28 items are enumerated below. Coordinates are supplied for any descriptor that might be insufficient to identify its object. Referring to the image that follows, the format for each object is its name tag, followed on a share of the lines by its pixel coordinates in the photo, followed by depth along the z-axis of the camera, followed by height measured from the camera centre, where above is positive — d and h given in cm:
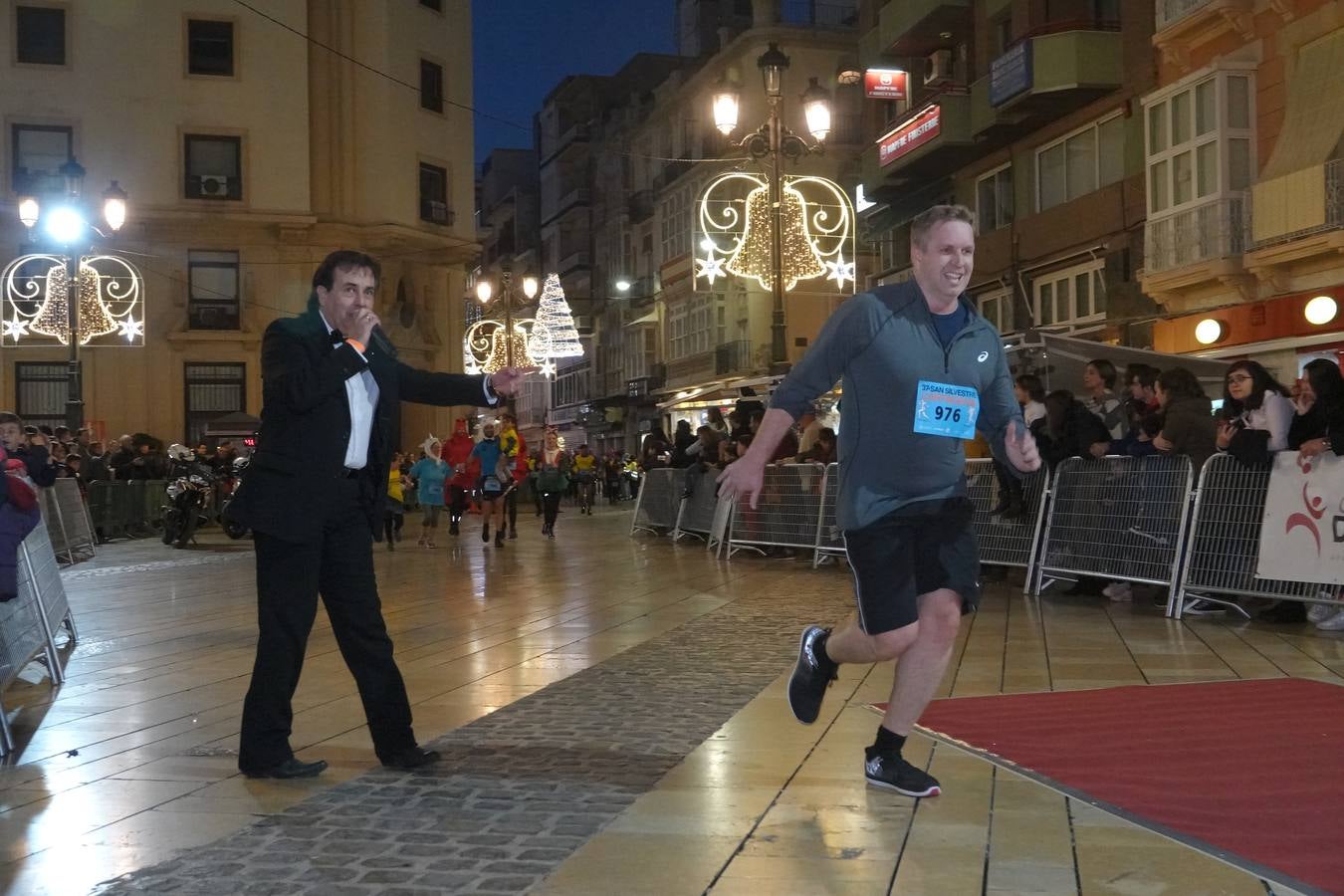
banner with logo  939 -56
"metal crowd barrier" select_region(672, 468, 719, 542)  2000 -85
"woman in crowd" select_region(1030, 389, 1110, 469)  1195 +8
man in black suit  523 -18
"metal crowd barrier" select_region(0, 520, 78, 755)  662 -80
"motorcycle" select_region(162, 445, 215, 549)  2209 -74
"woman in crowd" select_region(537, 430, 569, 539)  2373 -56
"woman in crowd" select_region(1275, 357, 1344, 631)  946 +11
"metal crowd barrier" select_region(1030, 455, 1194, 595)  1073 -62
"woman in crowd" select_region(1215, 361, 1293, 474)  1005 +14
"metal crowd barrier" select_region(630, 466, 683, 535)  2205 -85
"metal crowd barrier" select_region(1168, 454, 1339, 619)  1005 -68
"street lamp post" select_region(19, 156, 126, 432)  2273 +360
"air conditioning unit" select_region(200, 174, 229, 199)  4169 +747
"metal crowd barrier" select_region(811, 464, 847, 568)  1558 -87
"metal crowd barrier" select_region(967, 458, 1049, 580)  1244 -70
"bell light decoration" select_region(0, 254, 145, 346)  2759 +292
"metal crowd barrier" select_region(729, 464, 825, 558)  1634 -78
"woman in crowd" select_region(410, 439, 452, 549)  2206 -56
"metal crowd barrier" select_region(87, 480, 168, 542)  2370 -90
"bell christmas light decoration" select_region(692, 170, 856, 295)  2016 +280
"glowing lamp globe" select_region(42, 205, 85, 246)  2264 +355
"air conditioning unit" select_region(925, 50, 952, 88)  3281 +837
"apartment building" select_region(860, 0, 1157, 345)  2586 +598
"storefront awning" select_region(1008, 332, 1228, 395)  1594 +88
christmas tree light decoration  3372 +284
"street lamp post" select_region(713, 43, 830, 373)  1967 +430
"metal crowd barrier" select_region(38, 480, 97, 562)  1644 -77
